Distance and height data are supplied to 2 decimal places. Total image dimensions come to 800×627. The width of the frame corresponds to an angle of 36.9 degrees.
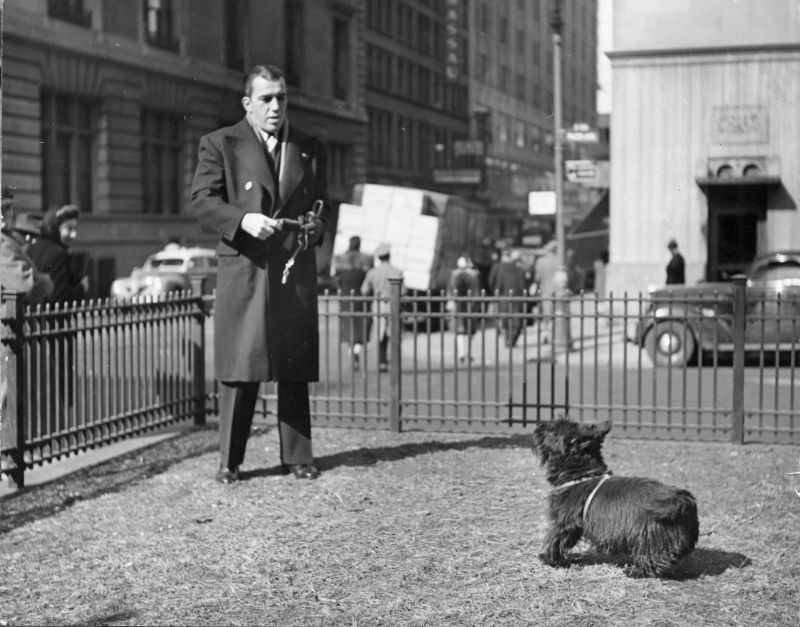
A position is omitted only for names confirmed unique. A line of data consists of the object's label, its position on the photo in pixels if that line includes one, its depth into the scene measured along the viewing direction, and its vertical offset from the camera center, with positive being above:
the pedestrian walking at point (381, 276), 15.60 +0.02
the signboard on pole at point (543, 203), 18.50 +1.18
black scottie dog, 5.03 -0.98
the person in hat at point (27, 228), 9.79 +0.40
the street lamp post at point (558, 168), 19.69 +1.86
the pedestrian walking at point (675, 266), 19.00 +0.21
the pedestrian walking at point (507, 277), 20.66 +0.02
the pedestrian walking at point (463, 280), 20.05 -0.03
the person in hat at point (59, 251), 9.78 +0.21
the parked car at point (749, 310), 9.32 -0.30
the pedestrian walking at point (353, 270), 17.92 +0.12
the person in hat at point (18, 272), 8.32 +0.03
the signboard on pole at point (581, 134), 18.28 +2.22
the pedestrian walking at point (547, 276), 22.12 +0.05
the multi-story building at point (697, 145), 16.45 +2.24
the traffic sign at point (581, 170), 18.86 +1.72
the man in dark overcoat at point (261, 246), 7.03 +0.19
